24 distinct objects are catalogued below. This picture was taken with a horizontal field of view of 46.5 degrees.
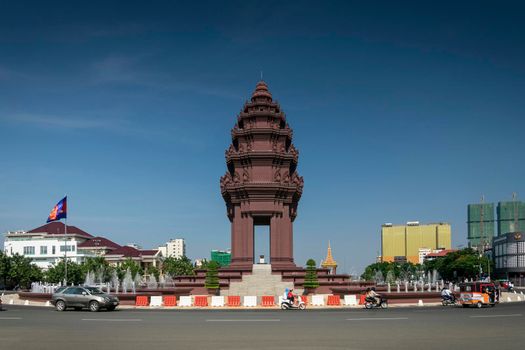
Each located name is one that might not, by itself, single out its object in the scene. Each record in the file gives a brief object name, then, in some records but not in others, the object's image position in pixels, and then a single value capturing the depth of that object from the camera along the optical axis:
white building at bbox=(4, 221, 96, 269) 125.38
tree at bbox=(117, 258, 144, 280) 105.74
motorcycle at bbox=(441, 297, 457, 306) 45.78
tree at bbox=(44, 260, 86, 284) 95.56
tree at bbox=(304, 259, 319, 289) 54.88
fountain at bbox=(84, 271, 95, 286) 91.79
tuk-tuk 43.16
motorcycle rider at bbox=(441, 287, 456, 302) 45.69
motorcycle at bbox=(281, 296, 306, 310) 41.81
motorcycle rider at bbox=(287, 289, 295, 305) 41.72
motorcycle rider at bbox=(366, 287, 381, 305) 41.16
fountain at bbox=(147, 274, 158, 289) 65.81
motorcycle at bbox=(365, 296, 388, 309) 41.12
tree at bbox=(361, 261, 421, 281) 178.00
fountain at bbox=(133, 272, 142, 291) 101.12
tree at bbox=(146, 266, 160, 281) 122.31
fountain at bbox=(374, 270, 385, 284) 165.12
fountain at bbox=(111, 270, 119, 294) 99.33
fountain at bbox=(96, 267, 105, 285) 95.89
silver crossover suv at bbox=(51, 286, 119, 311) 37.84
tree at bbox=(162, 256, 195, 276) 124.38
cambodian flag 66.62
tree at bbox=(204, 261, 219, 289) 54.62
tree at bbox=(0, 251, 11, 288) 96.69
